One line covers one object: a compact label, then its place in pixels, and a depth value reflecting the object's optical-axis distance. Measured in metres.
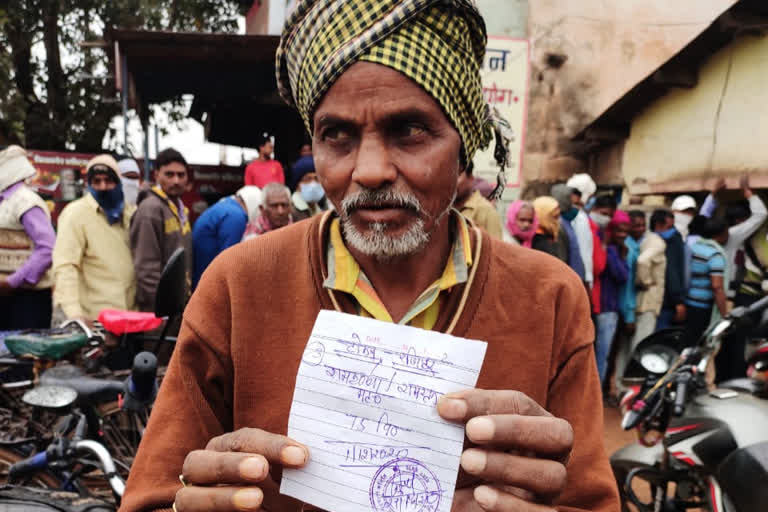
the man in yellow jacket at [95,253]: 3.55
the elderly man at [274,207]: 4.54
